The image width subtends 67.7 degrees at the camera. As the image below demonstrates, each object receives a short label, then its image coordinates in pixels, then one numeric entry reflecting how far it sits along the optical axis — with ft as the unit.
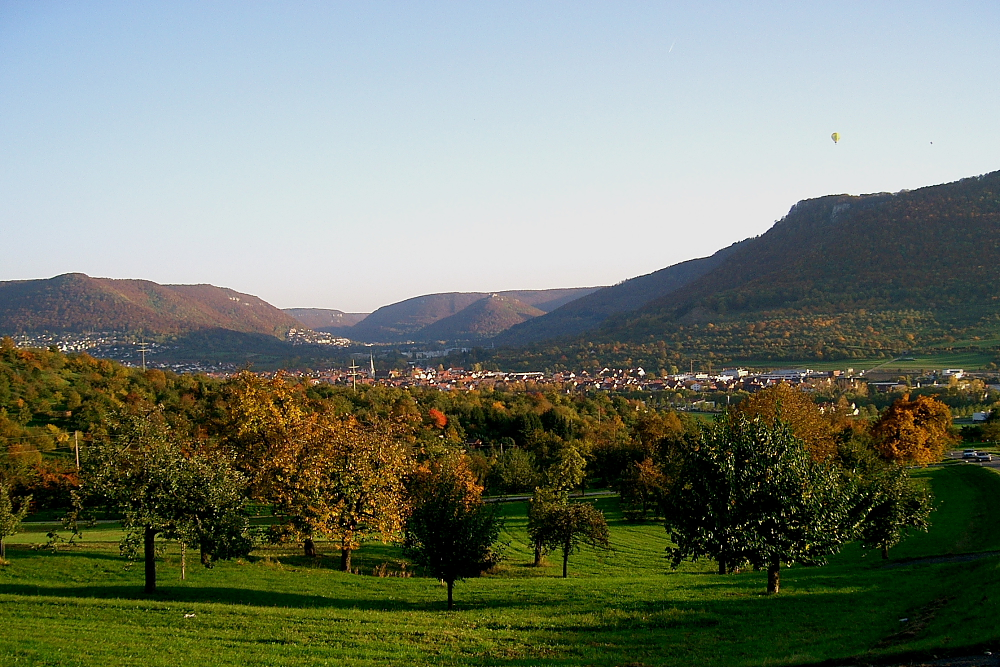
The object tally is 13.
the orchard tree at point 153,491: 65.21
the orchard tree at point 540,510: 103.96
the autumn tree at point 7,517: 78.59
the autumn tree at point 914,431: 173.17
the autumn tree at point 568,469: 151.64
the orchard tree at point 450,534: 62.44
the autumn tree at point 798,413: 143.74
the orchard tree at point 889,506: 93.25
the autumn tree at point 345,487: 86.33
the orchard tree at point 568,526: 100.73
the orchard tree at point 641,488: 147.13
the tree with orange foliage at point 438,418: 241.14
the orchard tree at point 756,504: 63.72
